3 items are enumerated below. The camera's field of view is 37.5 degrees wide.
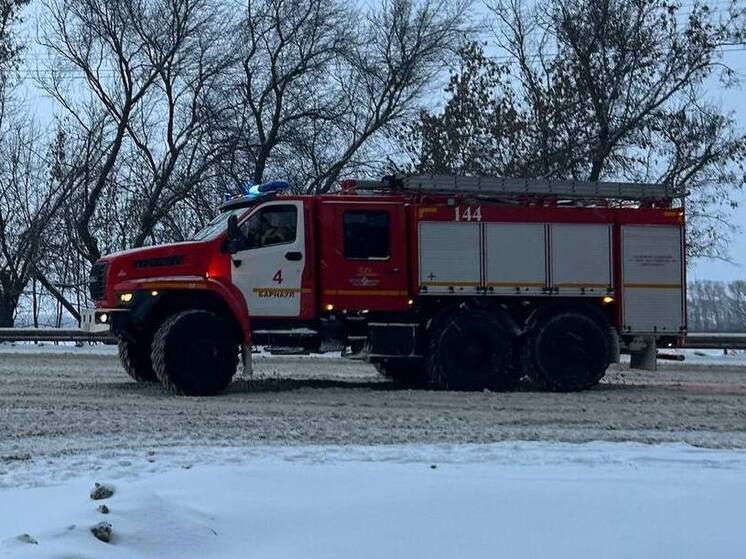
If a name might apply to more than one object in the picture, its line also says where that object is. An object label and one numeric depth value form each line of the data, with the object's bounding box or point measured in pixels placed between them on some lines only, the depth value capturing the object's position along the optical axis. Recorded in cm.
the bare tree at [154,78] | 3152
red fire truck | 1441
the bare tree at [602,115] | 2936
